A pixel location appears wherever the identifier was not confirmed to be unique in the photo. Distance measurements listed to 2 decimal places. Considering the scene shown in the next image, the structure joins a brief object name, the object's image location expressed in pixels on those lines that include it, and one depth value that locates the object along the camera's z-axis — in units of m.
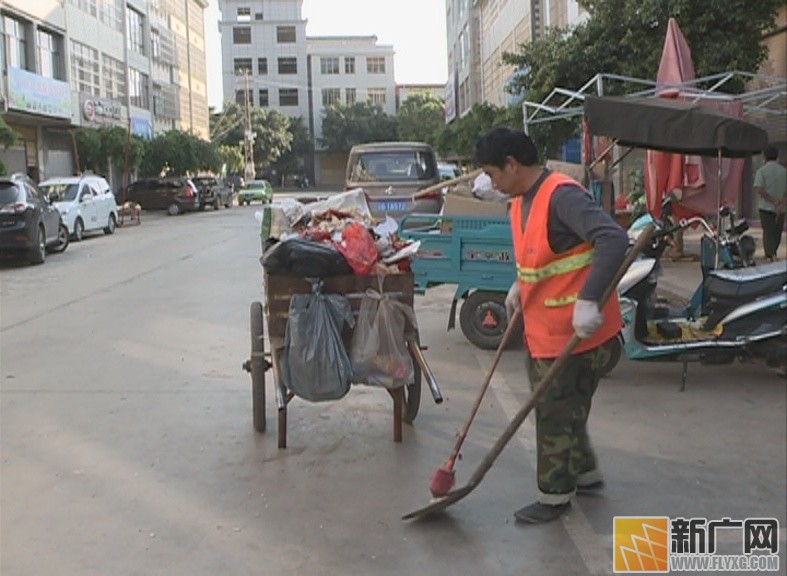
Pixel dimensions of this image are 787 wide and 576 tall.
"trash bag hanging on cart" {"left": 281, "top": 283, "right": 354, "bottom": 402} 5.11
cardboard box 8.31
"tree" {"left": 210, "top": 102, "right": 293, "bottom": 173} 75.81
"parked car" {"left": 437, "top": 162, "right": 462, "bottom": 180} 25.80
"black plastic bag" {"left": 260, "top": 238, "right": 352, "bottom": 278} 5.19
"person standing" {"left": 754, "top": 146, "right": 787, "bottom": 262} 12.02
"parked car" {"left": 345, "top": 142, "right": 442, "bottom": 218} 15.56
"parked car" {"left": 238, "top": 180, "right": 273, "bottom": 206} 48.16
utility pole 69.31
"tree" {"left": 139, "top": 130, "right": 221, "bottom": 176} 42.09
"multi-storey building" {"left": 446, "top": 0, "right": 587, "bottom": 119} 32.64
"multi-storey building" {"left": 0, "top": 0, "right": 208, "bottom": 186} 31.98
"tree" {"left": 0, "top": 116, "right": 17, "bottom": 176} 24.42
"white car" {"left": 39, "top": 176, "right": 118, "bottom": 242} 22.08
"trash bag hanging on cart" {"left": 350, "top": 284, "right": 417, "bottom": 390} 5.23
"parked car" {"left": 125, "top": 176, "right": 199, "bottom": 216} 37.78
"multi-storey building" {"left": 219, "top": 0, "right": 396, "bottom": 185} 88.94
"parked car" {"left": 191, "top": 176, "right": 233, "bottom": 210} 40.47
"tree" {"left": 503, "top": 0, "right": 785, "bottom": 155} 13.19
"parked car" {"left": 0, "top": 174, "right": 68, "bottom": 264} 16.42
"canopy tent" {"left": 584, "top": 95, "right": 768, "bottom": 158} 7.32
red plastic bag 5.30
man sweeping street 3.49
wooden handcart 5.29
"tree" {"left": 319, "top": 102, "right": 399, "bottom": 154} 81.94
